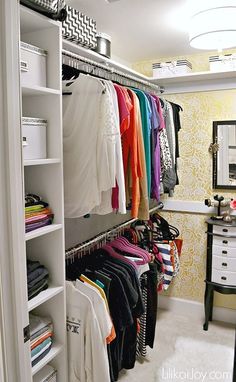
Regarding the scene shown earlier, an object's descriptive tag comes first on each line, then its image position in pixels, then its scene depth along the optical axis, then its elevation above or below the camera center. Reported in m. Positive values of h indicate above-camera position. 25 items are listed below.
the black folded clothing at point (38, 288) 1.46 -0.58
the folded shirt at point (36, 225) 1.43 -0.29
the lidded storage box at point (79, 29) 1.68 +0.72
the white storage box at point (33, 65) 1.39 +0.44
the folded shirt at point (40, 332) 1.46 -0.80
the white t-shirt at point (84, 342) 1.60 -0.90
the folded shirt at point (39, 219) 1.43 -0.26
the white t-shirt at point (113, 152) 1.63 +0.05
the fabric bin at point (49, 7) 1.31 +0.66
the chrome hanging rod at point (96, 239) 1.86 -0.49
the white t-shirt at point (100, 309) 1.64 -0.75
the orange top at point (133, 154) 1.89 +0.05
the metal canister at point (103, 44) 2.02 +0.74
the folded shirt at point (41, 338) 1.47 -0.82
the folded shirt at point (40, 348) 1.46 -0.86
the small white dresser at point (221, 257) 2.69 -0.80
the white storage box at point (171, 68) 2.77 +0.81
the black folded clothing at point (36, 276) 1.46 -0.53
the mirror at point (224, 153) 2.87 +0.08
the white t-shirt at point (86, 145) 1.64 +0.09
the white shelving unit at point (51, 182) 1.49 -0.10
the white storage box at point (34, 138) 1.42 +0.11
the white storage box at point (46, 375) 1.57 -1.05
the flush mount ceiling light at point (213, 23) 1.77 +0.79
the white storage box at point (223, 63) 2.60 +0.81
